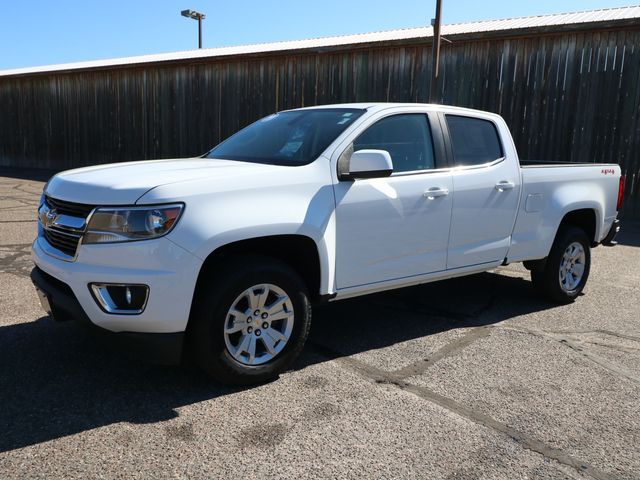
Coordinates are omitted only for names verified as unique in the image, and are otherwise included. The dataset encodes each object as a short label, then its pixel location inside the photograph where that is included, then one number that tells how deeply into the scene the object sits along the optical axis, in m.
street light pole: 34.09
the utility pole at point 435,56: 12.30
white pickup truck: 3.24
